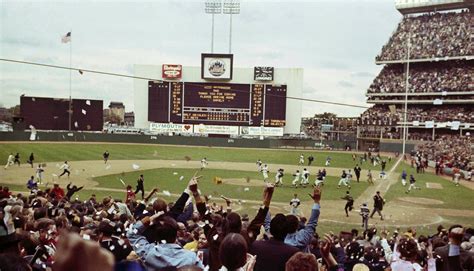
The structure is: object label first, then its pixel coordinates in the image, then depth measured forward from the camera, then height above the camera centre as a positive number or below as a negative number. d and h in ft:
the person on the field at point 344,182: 104.31 -13.28
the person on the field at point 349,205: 73.26 -13.00
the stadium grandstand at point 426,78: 233.35 +26.74
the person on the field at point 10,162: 119.55 -12.81
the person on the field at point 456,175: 122.21 -12.66
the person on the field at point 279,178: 105.70 -13.06
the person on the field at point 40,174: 95.04 -12.34
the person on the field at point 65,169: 103.76 -12.15
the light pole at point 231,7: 264.31 +65.10
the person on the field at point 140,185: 81.94 -12.12
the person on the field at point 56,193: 58.65 -10.33
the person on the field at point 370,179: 116.90 -13.97
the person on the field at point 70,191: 61.64 -10.28
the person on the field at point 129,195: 60.98 -10.36
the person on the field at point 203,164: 137.59 -13.84
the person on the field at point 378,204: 73.31 -12.54
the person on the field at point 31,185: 77.45 -11.98
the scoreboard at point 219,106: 219.61 +7.09
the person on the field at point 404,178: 111.53 -12.65
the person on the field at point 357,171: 114.83 -11.52
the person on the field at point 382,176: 121.79 -13.87
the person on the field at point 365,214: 65.23 -12.69
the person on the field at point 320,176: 98.28 -11.59
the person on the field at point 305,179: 106.32 -13.08
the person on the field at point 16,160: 124.79 -12.95
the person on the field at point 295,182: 106.20 -13.84
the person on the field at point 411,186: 105.91 -13.98
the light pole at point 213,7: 262.88 +64.85
